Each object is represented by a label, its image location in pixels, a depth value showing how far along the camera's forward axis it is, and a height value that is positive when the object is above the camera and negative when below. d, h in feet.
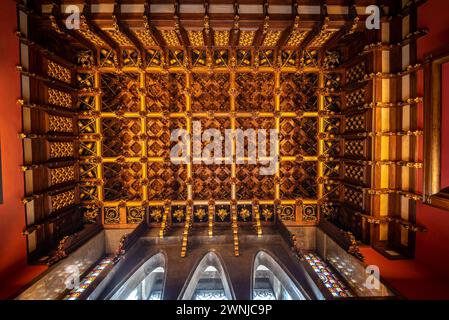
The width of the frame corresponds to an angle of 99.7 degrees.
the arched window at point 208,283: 12.87 -9.66
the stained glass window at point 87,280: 12.21 -9.10
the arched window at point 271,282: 13.25 -12.88
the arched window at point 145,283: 13.39 -9.73
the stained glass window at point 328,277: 13.39 -9.58
